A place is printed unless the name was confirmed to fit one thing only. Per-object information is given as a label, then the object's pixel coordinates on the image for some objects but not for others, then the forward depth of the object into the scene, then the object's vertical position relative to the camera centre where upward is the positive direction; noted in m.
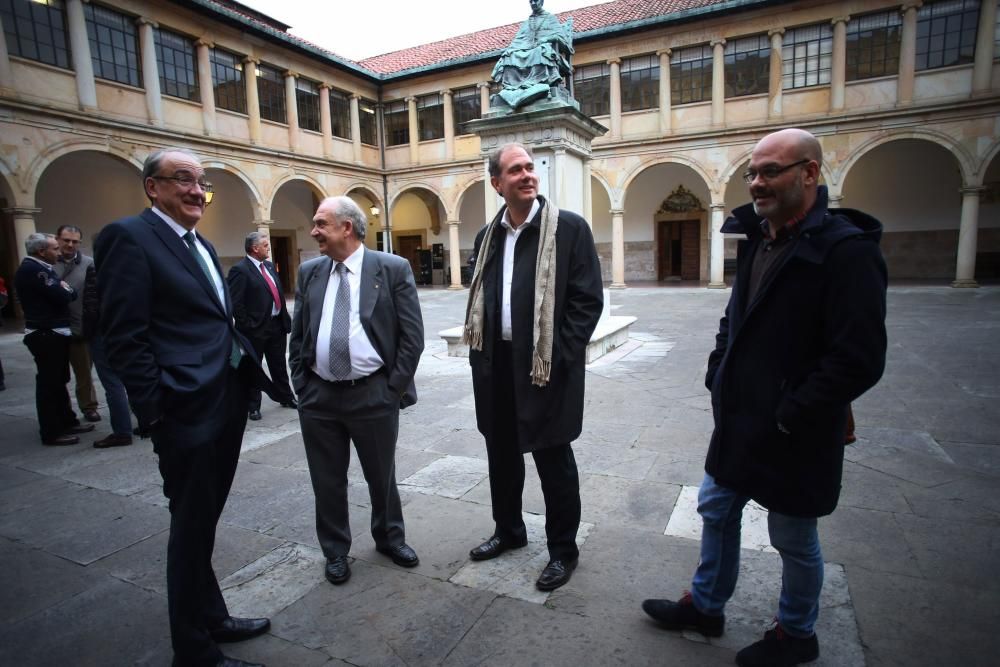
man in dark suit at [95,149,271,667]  1.97 -0.31
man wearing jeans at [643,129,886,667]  1.72 -0.38
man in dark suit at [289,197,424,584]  2.74 -0.49
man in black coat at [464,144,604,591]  2.56 -0.38
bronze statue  7.52 +2.49
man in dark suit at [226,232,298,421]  5.54 -0.43
